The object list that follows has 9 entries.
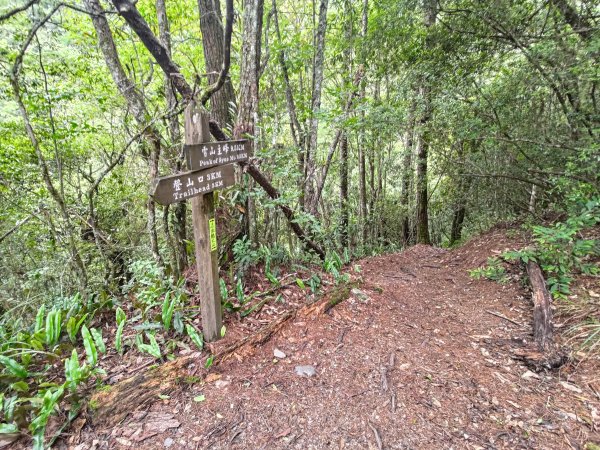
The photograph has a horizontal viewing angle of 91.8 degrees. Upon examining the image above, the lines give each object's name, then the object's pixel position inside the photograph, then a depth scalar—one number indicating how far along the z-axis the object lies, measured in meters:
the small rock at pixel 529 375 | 2.44
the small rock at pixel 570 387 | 2.25
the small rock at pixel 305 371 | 2.51
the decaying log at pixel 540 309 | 2.81
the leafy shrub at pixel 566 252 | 3.07
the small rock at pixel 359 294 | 3.71
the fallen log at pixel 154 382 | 2.11
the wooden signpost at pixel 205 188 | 2.24
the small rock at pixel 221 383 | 2.37
